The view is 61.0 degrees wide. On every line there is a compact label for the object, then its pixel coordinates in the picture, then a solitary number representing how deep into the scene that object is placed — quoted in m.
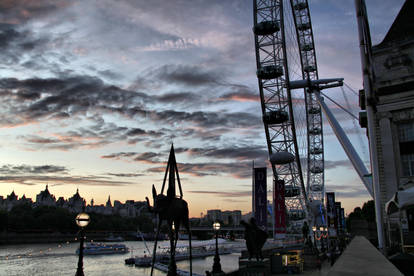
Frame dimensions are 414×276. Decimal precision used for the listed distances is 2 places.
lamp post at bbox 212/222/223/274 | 17.55
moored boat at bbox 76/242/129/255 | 91.12
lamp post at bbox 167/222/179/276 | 11.17
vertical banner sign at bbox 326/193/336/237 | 53.30
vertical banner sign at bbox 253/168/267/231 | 29.67
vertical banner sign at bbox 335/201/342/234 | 65.82
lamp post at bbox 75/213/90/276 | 13.09
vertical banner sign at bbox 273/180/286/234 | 34.33
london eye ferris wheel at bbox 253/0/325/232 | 49.47
